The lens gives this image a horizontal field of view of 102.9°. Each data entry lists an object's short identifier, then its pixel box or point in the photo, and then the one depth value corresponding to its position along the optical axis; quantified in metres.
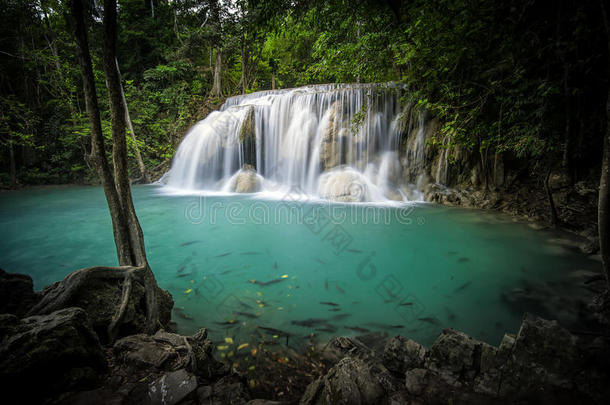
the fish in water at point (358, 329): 3.15
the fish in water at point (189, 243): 6.48
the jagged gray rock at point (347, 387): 1.71
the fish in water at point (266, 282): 4.37
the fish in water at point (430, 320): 3.34
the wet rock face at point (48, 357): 1.32
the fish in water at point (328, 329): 3.13
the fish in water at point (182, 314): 3.32
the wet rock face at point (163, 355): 1.81
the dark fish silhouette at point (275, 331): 2.99
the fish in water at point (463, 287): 4.22
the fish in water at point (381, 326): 3.23
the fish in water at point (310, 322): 3.24
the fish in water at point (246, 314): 3.34
